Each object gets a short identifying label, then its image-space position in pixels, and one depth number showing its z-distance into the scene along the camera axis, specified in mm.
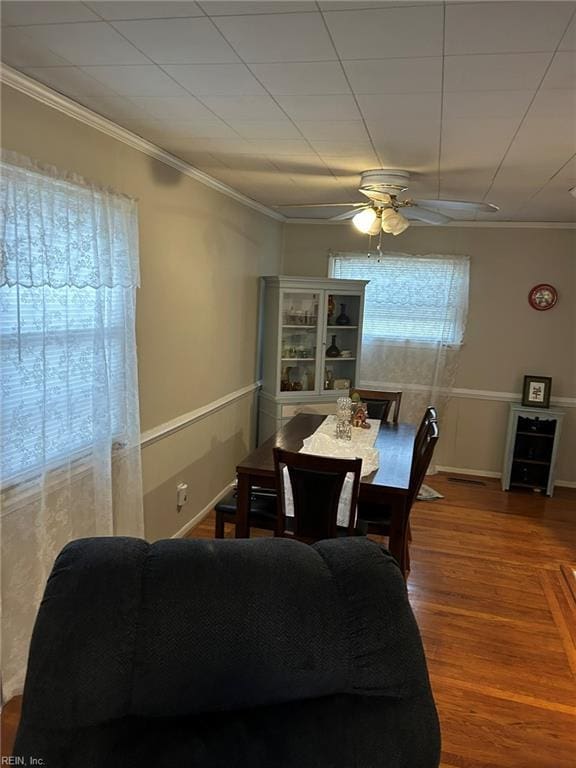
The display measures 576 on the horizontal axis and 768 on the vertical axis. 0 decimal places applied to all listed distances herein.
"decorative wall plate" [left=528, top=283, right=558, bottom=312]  4809
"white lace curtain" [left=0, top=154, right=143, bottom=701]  1938
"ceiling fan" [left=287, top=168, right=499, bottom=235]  2996
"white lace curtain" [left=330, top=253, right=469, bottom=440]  4977
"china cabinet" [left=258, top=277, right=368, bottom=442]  4730
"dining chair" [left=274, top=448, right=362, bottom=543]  2400
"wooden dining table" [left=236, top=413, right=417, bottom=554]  2594
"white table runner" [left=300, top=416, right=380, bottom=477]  2915
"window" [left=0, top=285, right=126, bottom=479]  1951
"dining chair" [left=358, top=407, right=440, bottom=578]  2631
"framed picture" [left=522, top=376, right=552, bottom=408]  4828
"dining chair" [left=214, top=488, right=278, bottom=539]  2811
